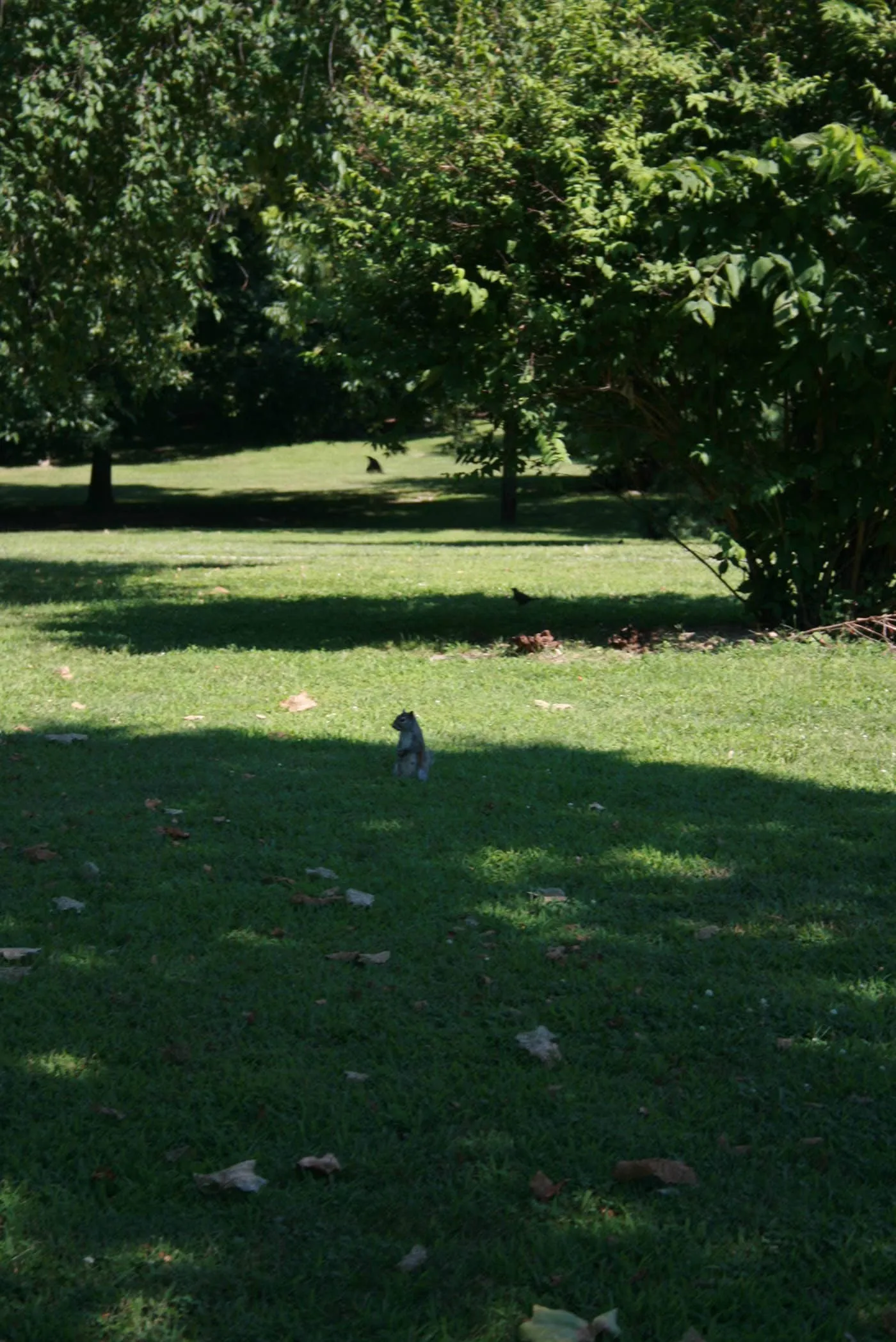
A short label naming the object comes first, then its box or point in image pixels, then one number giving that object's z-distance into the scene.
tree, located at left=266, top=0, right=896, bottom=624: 10.23
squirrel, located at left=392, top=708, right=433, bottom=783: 6.77
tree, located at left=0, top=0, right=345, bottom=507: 12.79
